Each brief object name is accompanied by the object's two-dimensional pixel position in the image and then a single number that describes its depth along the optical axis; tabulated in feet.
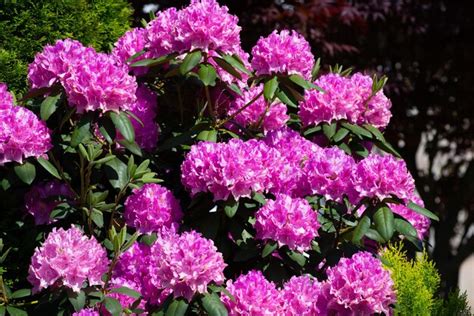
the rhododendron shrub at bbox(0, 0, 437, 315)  12.78
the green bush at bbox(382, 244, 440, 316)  13.68
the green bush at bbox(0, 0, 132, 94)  16.58
